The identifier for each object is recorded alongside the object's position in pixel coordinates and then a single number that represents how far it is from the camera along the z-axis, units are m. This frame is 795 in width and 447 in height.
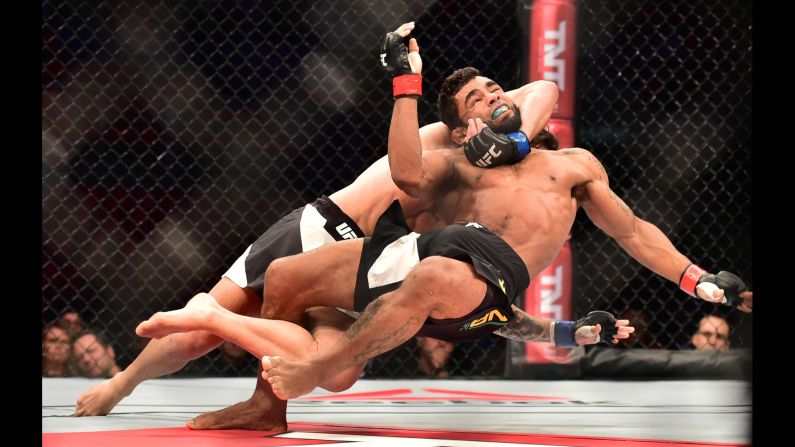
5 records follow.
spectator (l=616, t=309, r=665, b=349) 7.61
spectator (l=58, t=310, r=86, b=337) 6.91
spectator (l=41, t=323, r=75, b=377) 6.75
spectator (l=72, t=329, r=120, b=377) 6.78
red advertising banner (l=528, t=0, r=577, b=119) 7.13
